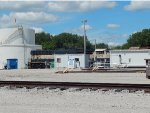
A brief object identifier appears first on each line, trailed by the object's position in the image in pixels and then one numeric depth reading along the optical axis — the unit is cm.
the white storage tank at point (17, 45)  9362
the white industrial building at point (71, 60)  8093
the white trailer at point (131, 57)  7412
